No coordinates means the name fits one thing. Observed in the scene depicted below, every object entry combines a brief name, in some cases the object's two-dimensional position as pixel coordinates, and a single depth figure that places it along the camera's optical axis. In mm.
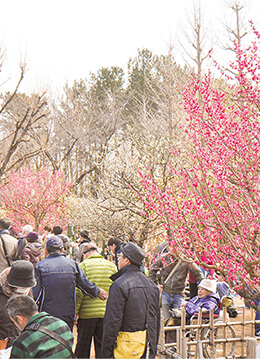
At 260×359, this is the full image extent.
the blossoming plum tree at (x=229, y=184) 5492
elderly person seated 6324
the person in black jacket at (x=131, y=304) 4121
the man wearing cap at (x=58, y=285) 4891
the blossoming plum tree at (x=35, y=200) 21469
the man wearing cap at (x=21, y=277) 3961
